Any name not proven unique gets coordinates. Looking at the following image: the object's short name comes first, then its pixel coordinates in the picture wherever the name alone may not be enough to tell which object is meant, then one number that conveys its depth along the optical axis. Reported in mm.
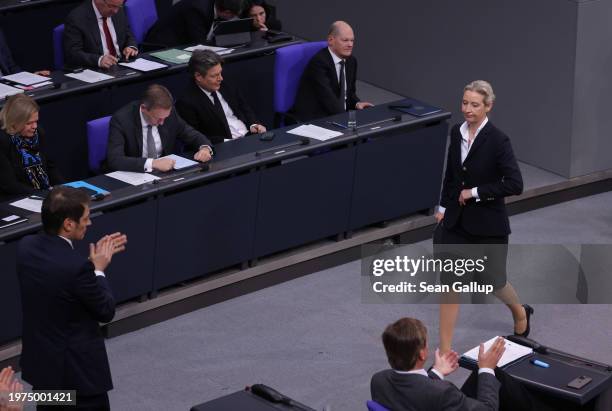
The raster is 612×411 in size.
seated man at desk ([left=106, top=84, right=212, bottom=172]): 13687
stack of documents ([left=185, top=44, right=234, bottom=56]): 16828
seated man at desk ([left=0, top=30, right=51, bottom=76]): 16594
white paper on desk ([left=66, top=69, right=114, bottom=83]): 15562
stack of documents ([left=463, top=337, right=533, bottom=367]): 10242
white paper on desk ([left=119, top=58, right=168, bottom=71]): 16172
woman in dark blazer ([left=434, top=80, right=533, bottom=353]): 12109
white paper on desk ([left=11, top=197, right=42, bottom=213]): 12703
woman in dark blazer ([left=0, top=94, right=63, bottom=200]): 13266
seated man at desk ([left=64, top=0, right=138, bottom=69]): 16252
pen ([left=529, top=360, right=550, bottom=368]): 10156
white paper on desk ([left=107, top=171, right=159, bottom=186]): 13312
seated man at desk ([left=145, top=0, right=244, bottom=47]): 17625
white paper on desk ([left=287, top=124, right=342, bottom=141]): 14703
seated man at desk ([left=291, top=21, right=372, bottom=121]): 15898
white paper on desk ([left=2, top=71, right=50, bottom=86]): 15469
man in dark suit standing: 9383
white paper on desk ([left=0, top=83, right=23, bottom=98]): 15021
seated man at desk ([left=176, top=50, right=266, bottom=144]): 14748
